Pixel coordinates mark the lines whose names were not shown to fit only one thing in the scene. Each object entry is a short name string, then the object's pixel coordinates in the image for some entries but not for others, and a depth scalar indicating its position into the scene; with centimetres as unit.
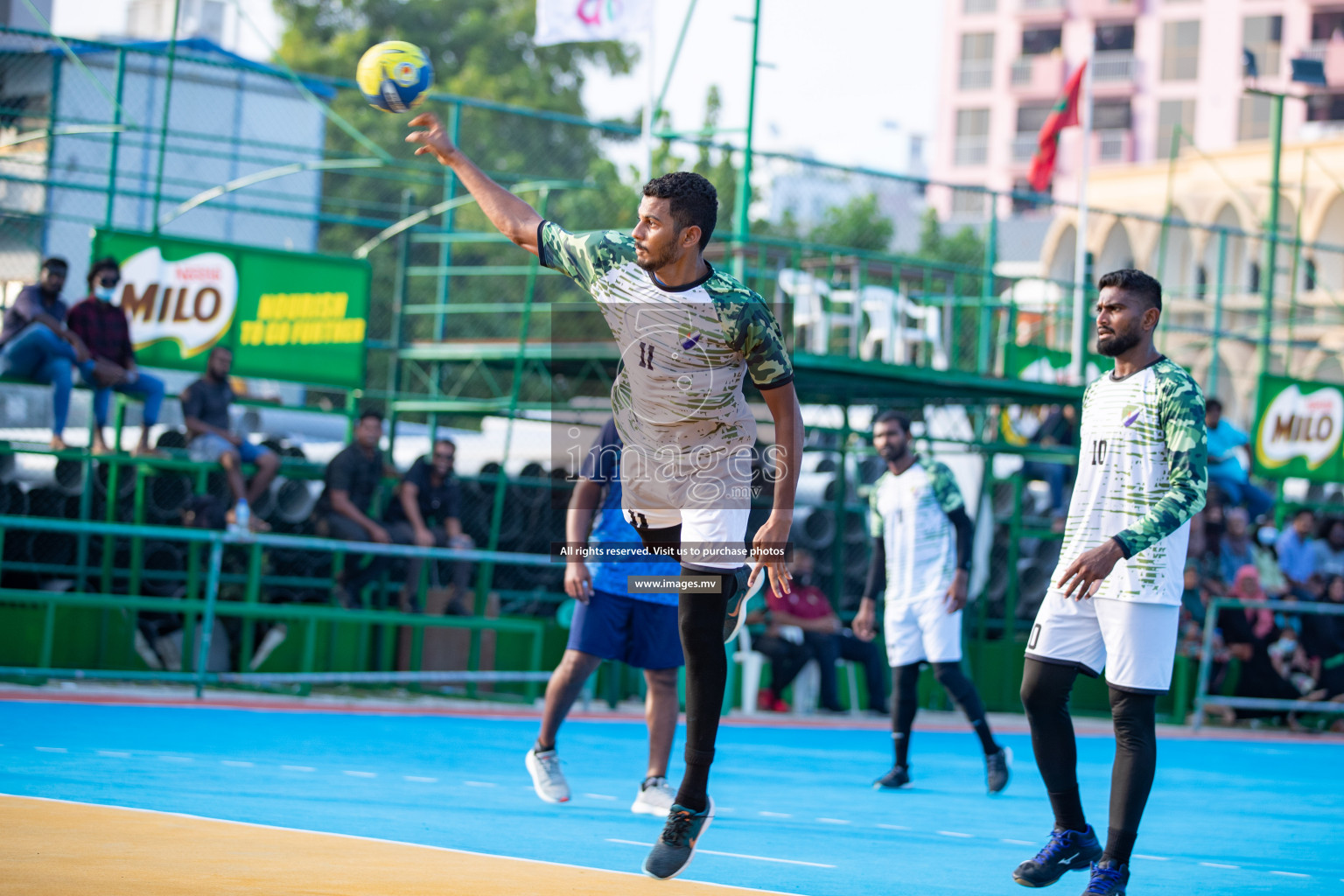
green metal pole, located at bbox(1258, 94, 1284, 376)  2145
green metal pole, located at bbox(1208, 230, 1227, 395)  2088
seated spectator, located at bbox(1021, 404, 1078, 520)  1914
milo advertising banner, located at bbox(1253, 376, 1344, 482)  2042
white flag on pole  1677
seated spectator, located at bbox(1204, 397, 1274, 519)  1825
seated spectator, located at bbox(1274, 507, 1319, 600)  1869
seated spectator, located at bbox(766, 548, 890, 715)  1608
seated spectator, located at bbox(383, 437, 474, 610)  1518
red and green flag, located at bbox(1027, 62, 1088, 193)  2155
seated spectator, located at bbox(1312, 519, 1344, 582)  1891
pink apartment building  5700
